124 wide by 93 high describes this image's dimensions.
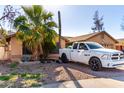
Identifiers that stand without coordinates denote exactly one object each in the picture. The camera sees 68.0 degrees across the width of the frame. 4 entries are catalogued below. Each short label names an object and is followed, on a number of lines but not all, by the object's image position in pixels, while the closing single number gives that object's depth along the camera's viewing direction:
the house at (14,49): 7.25
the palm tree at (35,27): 6.48
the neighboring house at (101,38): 8.95
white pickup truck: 4.64
